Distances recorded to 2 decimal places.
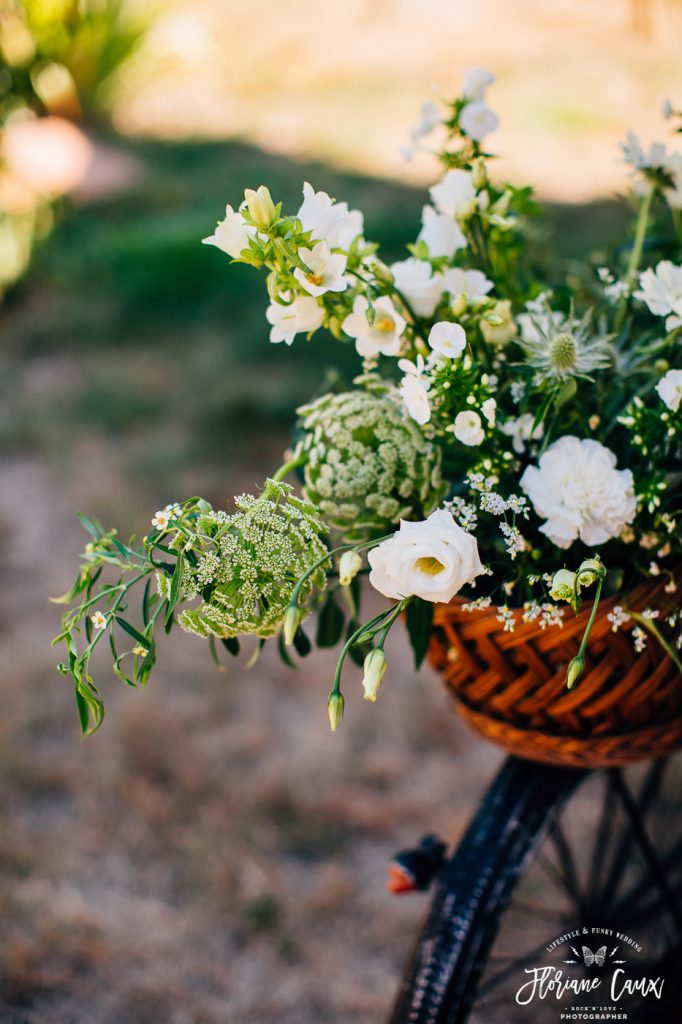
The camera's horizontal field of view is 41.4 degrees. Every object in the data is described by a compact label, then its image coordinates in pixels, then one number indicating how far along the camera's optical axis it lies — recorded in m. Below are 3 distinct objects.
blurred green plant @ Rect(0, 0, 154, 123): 5.14
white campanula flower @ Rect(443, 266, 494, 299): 0.86
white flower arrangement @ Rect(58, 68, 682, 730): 0.73
